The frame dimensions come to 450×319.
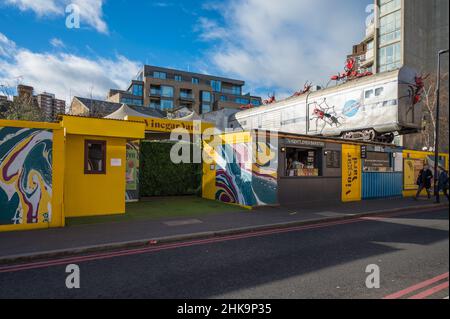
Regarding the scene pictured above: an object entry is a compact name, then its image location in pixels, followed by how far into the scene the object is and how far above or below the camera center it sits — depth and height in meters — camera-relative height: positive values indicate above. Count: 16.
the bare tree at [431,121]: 27.62 +4.39
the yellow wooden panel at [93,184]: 9.75 -0.72
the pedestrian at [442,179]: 14.60 -0.61
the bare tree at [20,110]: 20.77 +3.62
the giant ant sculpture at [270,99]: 26.90 +5.77
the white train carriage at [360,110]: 15.30 +3.10
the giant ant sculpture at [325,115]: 17.73 +2.94
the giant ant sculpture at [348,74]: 20.05 +5.98
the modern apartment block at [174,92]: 66.50 +16.22
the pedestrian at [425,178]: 15.94 -0.62
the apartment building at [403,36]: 37.56 +16.29
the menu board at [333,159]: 14.27 +0.28
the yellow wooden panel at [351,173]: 14.89 -0.38
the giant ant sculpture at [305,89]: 24.36 +6.00
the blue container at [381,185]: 15.83 -1.01
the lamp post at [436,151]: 14.56 +0.74
